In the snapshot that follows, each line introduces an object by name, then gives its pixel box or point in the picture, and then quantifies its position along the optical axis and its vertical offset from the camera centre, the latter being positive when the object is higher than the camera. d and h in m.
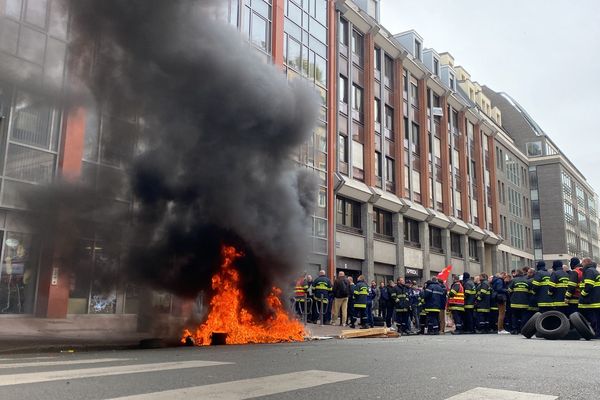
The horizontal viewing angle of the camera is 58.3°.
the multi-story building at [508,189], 40.50 +9.34
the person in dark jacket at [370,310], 14.46 -0.24
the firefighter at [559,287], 11.60 +0.38
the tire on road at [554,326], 10.38 -0.42
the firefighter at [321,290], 14.45 +0.27
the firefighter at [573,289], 11.66 +0.34
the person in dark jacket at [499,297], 13.65 +0.16
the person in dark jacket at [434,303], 13.21 -0.02
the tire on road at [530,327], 10.75 -0.45
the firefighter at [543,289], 11.73 +0.33
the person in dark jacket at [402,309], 13.88 -0.19
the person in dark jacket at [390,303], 14.39 -0.05
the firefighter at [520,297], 12.52 +0.16
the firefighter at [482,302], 13.57 +0.03
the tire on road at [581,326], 10.32 -0.40
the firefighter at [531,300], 12.34 +0.09
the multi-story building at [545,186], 52.25 +11.75
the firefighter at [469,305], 13.77 -0.05
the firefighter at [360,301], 14.02 +0.00
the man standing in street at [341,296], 14.68 +0.12
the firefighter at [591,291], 10.81 +0.28
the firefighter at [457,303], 13.62 -0.01
